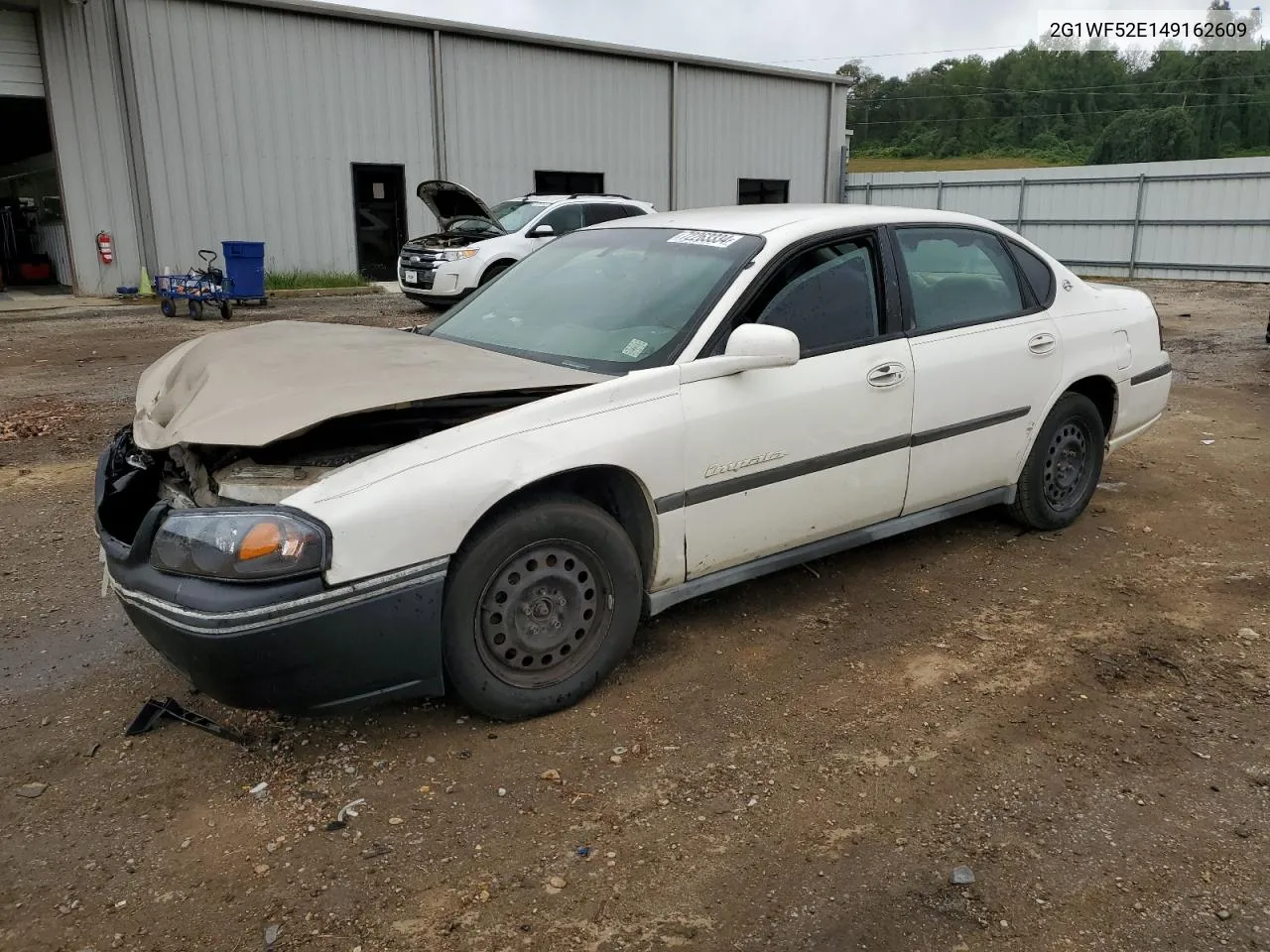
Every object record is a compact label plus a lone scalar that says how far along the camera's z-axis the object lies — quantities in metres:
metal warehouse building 16.55
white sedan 2.72
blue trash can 13.77
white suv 14.16
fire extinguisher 16.77
